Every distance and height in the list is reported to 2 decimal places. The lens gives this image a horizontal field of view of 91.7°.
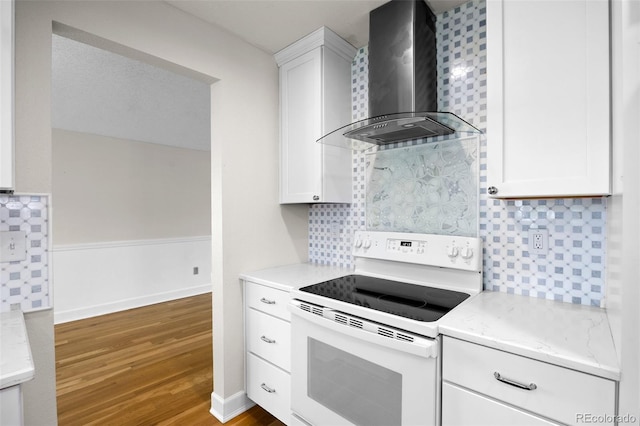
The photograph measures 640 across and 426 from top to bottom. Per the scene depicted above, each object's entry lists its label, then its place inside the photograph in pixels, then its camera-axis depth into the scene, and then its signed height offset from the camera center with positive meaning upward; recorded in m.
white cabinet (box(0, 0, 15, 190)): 0.93 +0.34
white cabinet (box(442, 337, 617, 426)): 0.87 -0.56
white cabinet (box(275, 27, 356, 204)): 2.01 +0.65
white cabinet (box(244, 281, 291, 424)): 1.74 -0.82
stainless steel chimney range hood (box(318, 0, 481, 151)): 1.58 +0.72
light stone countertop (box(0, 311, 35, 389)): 0.74 -0.39
